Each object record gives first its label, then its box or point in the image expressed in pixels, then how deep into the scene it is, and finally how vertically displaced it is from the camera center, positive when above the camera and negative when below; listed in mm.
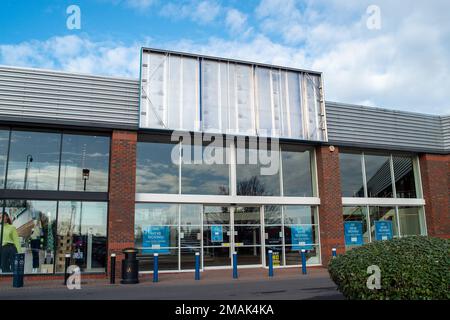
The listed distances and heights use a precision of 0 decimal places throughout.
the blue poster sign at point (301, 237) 17891 -2
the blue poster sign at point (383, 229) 19391 +313
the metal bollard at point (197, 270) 14141 -1074
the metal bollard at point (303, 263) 15319 -949
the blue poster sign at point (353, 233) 18594 +165
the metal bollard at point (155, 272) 13648 -1064
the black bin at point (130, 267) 13219 -879
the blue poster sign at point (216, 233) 16812 +238
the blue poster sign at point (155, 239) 15688 +36
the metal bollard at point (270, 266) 14758 -1007
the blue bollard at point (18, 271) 12391 -873
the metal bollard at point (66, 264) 13116 -745
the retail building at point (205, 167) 14609 +3019
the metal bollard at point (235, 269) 14467 -1069
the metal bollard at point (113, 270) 13500 -981
